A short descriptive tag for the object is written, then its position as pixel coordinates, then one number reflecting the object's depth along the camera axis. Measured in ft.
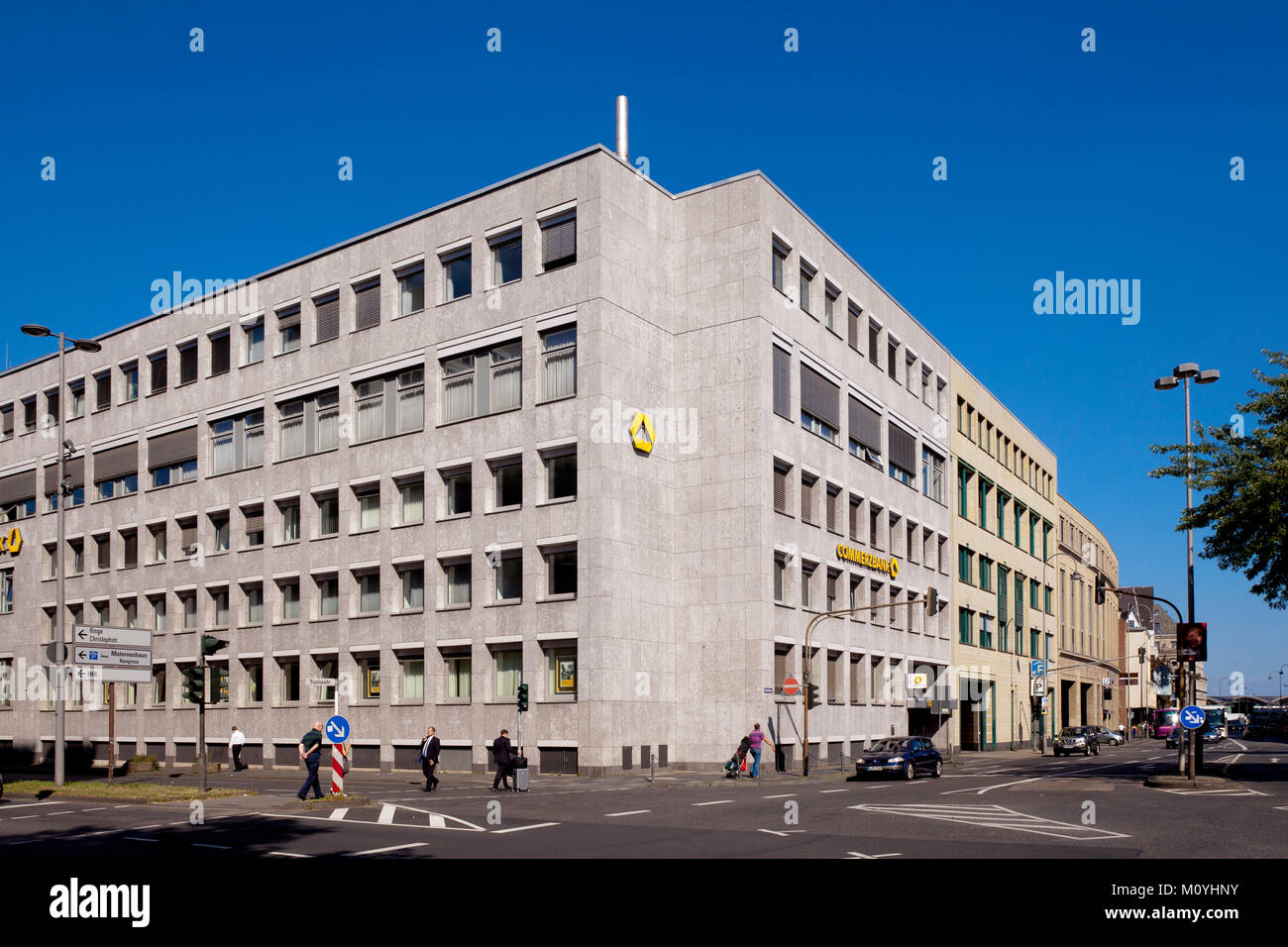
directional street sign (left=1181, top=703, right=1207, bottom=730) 98.84
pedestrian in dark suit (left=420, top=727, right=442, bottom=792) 106.32
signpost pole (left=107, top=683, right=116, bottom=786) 129.80
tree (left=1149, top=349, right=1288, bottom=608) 107.89
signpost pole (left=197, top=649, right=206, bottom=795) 94.57
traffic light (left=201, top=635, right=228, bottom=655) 93.60
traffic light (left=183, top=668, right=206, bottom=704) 94.94
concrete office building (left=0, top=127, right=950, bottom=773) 136.98
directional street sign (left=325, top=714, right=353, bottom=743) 84.33
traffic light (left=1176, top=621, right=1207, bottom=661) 103.45
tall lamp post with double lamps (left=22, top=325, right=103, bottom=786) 106.83
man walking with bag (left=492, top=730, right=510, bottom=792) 105.60
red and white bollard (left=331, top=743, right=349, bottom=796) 88.84
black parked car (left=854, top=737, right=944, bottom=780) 126.00
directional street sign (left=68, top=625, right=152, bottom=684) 108.27
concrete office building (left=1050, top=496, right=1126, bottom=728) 311.06
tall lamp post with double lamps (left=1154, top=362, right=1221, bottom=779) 118.11
